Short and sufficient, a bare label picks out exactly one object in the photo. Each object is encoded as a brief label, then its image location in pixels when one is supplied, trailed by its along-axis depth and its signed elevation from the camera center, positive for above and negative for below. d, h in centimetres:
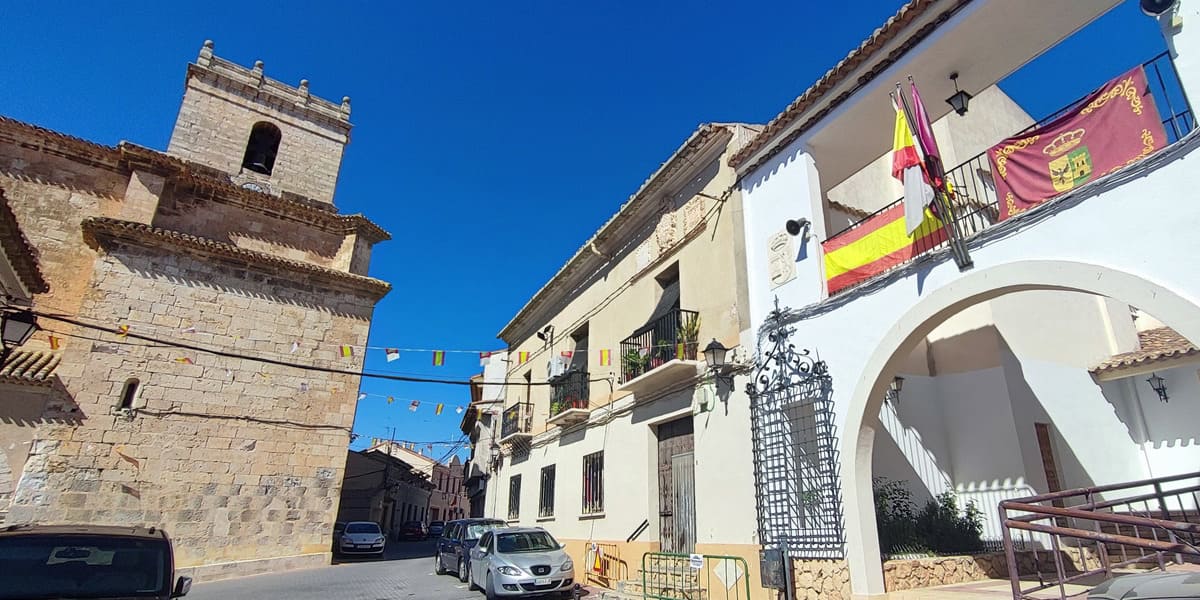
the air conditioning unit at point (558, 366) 1420 +319
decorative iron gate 673 +62
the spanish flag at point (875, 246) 653 +303
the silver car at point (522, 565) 895 -109
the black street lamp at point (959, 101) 684 +473
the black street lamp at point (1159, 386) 837 +177
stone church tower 1178 +299
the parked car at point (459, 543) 1195 -104
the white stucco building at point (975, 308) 481 +222
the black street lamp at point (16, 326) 801 +217
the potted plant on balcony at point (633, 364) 1033 +240
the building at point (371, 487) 3197 +33
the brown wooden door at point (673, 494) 908 +9
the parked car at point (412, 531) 3161 -200
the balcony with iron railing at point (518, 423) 1578 +203
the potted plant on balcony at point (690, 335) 941 +267
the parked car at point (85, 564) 425 -59
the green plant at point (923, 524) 711 -24
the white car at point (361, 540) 1755 -145
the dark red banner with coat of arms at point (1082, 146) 494 +327
